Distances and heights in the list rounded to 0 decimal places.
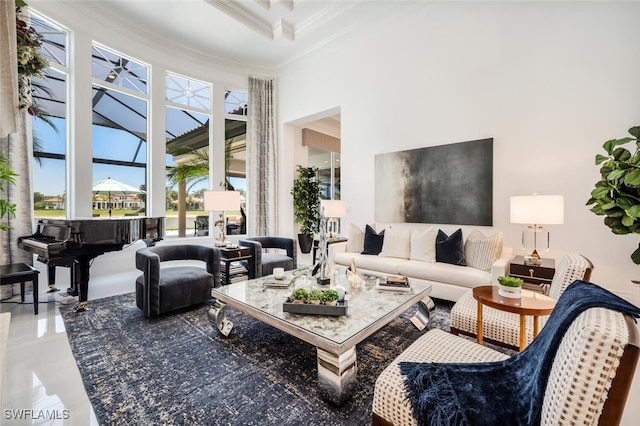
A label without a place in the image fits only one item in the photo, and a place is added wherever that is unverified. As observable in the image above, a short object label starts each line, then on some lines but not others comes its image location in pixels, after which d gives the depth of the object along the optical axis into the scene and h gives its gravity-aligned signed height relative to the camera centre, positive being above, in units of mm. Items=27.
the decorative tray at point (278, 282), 2580 -677
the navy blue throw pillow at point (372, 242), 4238 -480
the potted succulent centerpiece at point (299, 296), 2024 -624
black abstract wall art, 3707 +379
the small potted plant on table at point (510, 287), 1860 -512
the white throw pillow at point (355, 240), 4453 -473
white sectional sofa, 3154 -617
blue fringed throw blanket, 959 -702
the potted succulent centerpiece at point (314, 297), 1995 -624
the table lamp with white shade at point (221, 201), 3742 +124
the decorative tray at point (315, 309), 1925 -679
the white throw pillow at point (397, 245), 3990 -493
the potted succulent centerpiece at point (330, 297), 2000 -626
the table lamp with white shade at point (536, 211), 2637 -4
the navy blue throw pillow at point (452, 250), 3451 -496
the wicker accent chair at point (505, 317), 1744 -772
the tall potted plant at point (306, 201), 6387 +214
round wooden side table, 1702 -595
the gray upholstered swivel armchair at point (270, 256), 3885 -680
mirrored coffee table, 1589 -733
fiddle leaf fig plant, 1281 +84
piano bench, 2771 -652
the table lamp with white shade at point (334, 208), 3861 +32
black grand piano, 2844 -330
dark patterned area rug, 1558 -1112
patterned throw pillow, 3221 -474
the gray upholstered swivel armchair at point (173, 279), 2783 -736
